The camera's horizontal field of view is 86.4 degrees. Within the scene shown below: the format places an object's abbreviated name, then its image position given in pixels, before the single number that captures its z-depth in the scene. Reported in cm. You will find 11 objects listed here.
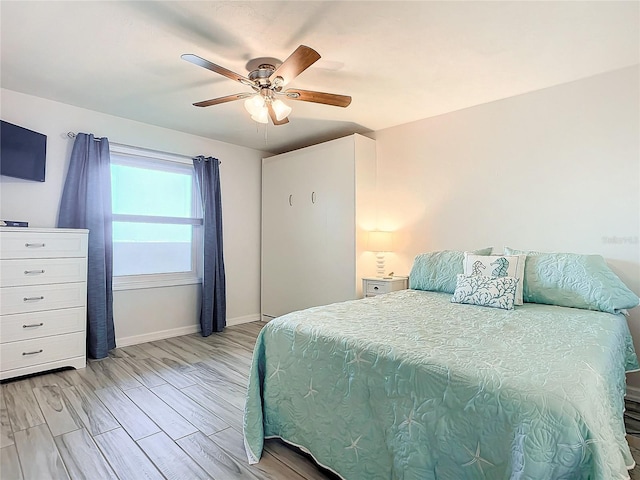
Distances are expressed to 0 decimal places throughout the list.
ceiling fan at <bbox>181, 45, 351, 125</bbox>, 206
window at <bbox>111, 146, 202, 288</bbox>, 356
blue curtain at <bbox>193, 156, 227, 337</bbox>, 400
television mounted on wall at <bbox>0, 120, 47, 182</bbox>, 269
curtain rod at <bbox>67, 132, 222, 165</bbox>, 321
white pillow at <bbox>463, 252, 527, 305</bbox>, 239
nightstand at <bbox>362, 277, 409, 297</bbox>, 337
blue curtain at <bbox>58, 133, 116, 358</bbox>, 314
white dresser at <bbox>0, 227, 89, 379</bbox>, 259
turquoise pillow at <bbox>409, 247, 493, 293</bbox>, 276
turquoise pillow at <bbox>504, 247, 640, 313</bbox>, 212
